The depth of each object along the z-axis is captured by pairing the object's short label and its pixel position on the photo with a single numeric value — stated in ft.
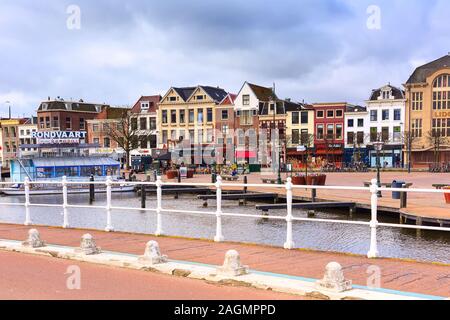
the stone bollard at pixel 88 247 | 29.01
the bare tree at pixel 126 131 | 217.56
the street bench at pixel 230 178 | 142.23
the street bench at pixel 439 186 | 85.89
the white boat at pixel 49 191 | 123.26
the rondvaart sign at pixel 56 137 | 136.77
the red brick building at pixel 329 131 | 232.12
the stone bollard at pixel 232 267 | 22.79
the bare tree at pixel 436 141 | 206.38
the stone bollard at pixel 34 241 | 32.01
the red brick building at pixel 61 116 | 274.77
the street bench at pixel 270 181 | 119.34
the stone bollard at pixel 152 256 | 25.67
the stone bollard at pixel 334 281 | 20.02
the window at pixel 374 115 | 229.45
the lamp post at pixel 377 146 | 94.22
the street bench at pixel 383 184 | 95.09
